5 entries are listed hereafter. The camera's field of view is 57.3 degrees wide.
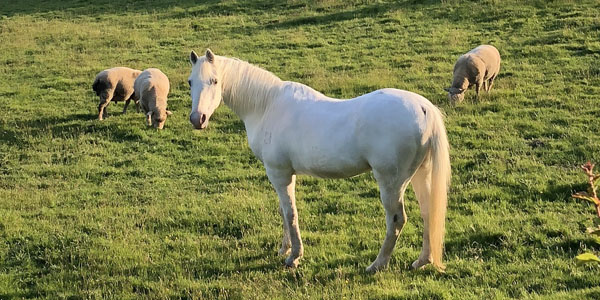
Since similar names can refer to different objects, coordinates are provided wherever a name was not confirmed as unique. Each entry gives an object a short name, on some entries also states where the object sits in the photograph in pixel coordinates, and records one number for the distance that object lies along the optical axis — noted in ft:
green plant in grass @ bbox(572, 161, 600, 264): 8.79
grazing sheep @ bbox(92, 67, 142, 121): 46.29
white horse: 17.31
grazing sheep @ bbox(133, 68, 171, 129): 42.70
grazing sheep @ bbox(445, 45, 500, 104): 44.14
